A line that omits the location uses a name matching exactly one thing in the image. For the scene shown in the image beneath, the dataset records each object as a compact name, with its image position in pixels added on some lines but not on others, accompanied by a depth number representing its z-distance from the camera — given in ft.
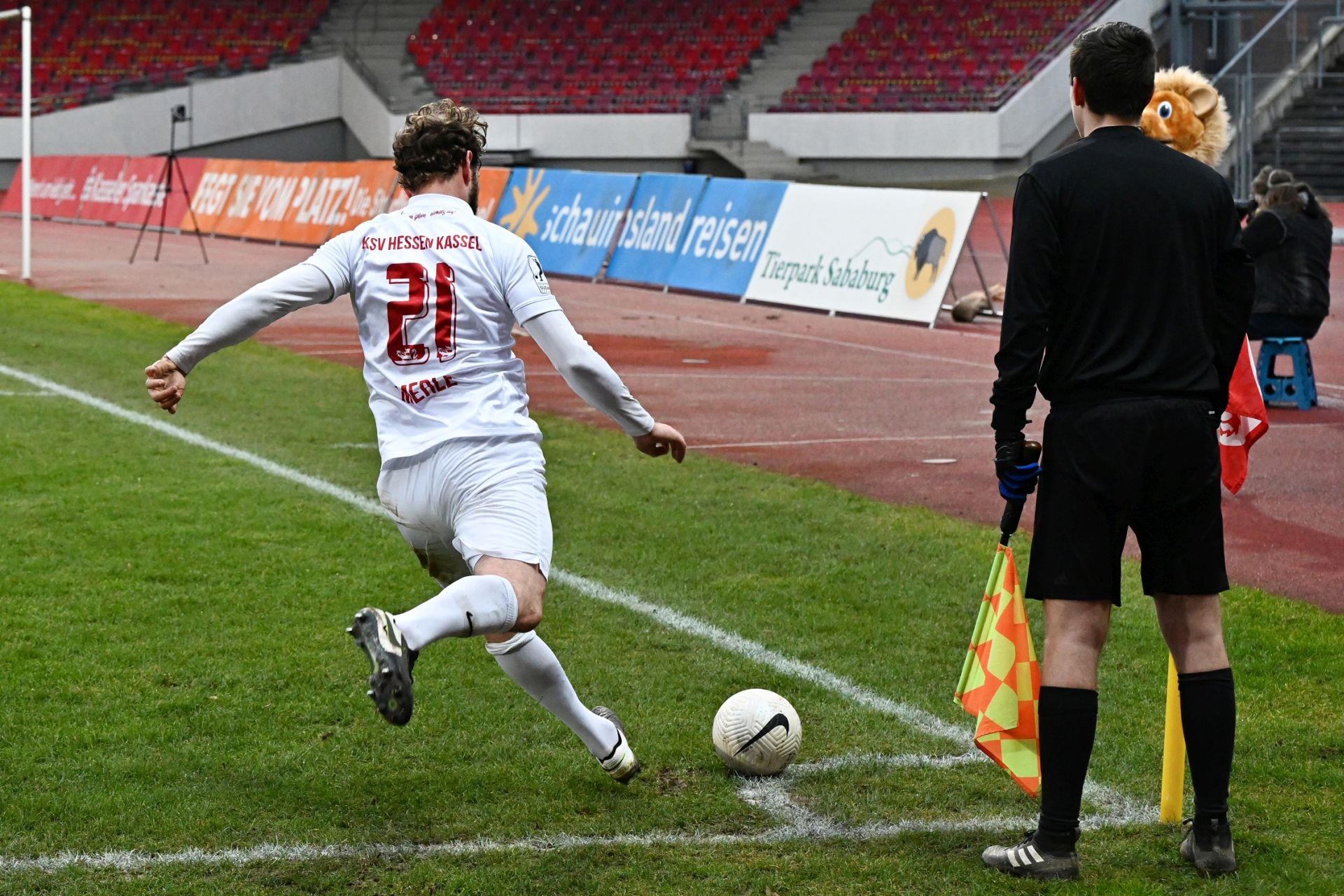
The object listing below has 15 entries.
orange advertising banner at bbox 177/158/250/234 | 108.58
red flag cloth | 16.39
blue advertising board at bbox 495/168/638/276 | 75.66
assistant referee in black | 13.07
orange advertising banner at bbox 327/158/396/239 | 90.68
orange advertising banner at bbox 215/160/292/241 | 104.27
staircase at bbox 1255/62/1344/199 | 108.27
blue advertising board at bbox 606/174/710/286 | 71.31
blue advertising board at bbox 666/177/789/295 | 67.31
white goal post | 61.41
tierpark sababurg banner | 59.47
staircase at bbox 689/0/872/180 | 126.62
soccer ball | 16.39
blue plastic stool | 41.86
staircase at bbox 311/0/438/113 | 145.69
